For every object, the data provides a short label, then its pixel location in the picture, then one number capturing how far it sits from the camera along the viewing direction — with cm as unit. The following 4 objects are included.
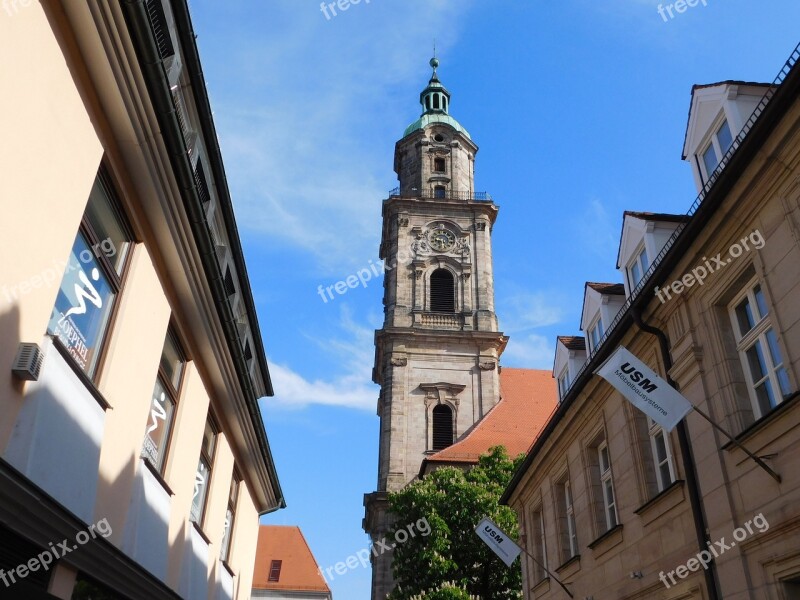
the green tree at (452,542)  2756
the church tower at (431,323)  4259
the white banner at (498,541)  1742
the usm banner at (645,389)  948
